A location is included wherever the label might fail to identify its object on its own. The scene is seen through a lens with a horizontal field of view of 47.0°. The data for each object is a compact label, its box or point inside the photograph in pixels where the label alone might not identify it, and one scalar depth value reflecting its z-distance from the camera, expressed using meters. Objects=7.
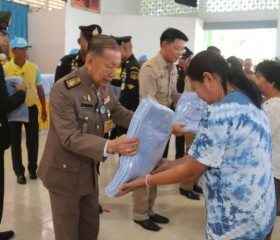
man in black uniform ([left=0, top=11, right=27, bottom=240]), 1.97
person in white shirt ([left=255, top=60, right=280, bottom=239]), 1.96
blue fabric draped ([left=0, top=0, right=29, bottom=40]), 8.21
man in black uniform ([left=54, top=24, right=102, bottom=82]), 2.63
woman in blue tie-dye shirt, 1.08
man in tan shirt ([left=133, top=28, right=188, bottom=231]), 2.51
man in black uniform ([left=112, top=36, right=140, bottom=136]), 3.20
